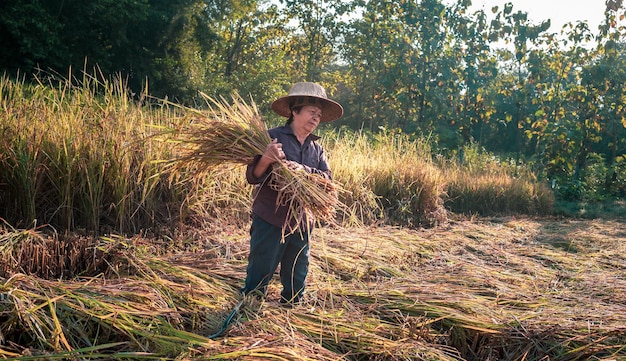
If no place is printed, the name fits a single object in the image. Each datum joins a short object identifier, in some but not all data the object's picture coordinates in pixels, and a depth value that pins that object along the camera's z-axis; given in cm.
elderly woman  252
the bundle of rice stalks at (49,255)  257
